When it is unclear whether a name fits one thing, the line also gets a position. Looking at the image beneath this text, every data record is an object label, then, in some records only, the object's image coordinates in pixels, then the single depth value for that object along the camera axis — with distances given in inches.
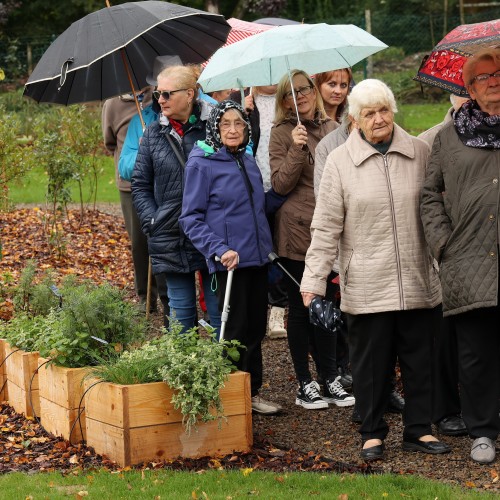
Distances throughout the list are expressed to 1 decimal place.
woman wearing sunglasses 522.8
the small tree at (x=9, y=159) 857.1
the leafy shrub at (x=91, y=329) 492.5
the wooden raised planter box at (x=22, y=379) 531.4
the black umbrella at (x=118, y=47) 530.5
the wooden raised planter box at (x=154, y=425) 442.3
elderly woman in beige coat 439.7
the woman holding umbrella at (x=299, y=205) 520.8
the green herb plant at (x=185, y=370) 438.6
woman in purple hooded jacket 496.2
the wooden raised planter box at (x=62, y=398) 483.1
